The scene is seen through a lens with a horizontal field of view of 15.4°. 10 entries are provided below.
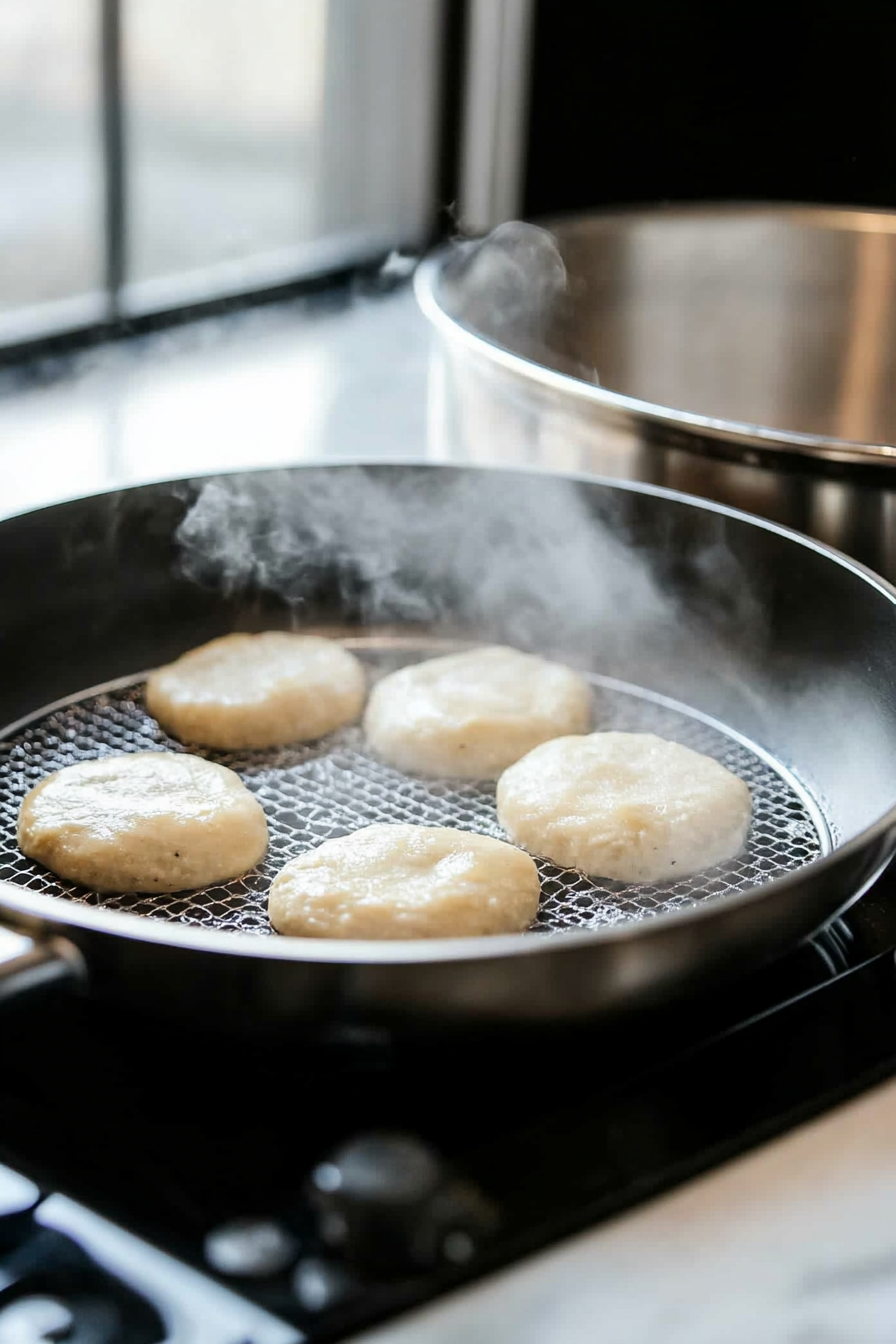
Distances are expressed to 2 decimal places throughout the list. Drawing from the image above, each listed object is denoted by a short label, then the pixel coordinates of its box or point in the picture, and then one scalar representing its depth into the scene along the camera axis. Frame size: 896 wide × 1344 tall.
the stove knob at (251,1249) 0.75
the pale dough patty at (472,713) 0.95
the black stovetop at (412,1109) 0.76
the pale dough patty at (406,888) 0.86
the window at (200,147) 1.60
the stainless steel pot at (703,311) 1.13
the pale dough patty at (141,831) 0.89
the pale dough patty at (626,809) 0.90
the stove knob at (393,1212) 0.75
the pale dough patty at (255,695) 0.96
